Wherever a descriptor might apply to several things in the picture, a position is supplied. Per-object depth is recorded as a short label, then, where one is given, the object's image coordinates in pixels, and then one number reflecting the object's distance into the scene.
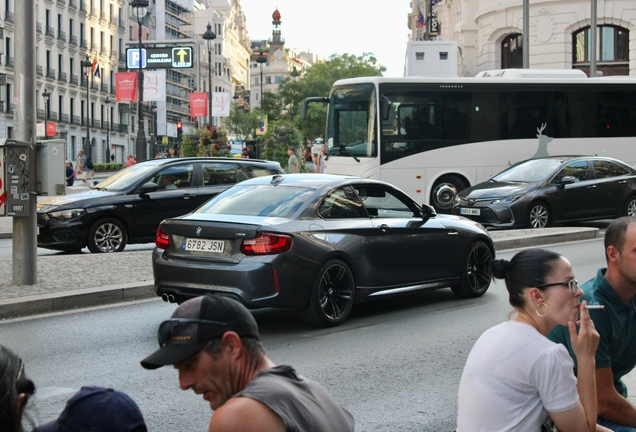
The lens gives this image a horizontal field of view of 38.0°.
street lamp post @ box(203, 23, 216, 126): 45.15
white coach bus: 23.28
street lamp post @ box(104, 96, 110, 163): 86.21
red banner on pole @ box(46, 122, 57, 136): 64.88
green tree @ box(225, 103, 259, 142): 94.28
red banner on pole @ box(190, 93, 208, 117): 48.38
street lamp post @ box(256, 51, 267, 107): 61.59
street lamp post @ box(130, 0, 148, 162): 39.22
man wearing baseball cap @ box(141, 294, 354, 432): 2.49
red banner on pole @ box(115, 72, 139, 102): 39.81
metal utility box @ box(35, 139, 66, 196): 11.06
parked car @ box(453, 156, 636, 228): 18.75
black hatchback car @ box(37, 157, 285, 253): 15.00
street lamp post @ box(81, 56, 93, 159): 66.56
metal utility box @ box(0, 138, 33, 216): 10.90
